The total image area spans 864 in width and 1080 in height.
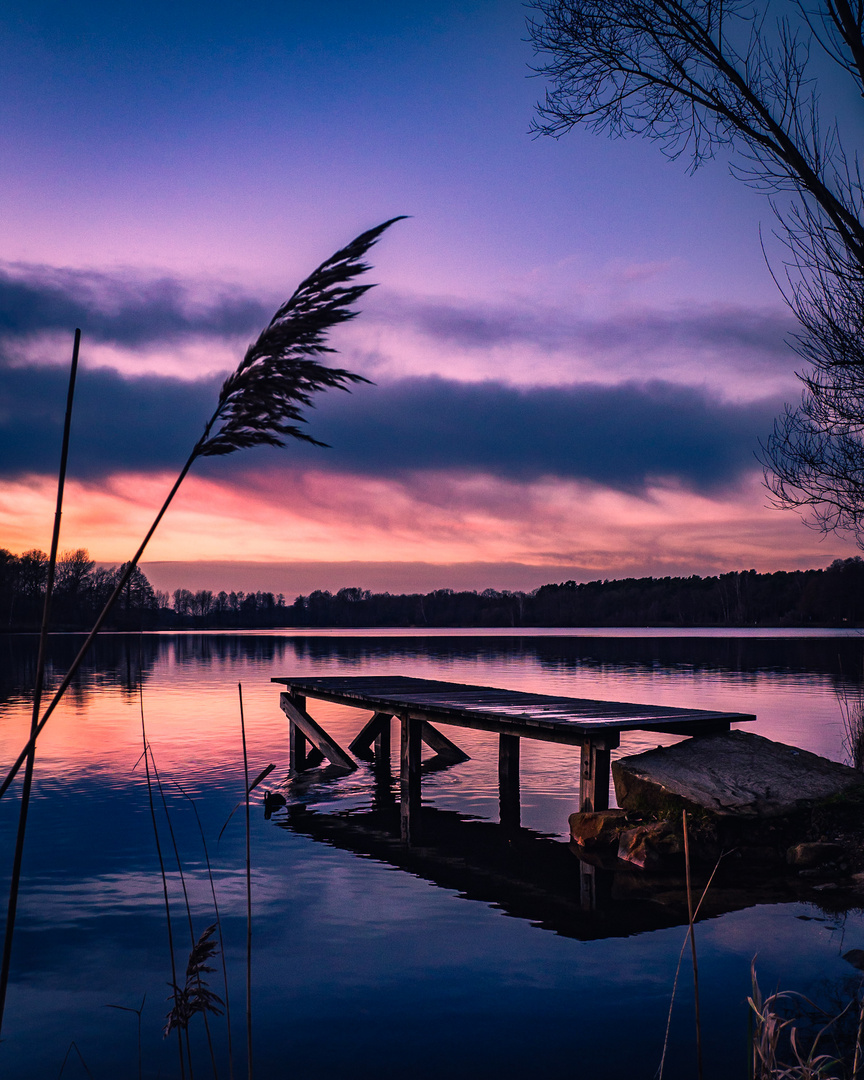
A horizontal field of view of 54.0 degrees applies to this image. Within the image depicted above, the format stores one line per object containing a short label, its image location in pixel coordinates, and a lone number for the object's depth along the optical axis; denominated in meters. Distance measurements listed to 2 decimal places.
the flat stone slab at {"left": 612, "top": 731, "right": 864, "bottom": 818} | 11.11
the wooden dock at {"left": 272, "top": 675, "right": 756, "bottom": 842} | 12.05
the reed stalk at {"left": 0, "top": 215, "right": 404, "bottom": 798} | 2.54
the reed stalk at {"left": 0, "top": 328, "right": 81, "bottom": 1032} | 2.49
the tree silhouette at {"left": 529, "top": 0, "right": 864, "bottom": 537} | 7.49
